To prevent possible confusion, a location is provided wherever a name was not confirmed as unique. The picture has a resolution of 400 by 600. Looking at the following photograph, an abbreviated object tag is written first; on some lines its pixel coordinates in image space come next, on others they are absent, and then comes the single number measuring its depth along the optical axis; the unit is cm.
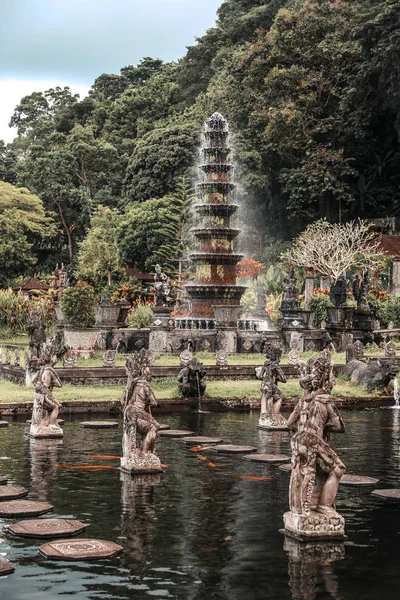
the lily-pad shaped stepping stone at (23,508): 1148
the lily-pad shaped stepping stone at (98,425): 1967
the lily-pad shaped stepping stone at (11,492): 1249
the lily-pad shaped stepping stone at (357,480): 1375
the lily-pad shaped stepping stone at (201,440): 1766
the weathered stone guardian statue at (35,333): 2548
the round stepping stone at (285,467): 1487
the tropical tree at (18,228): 6359
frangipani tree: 4962
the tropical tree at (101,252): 5909
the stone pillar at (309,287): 4534
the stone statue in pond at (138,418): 1408
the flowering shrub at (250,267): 5267
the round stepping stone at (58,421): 1973
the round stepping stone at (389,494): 1284
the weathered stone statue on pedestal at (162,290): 3409
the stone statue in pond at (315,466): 1048
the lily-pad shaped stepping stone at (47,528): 1055
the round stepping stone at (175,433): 1855
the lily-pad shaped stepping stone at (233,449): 1669
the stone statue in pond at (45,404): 1789
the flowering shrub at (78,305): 2977
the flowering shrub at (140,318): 3919
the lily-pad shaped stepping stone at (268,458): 1571
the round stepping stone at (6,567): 919
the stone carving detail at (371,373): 2583
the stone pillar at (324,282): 5050
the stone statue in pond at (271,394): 1972
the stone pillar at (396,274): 5159
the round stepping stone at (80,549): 972
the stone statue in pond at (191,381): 2370
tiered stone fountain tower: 3706
